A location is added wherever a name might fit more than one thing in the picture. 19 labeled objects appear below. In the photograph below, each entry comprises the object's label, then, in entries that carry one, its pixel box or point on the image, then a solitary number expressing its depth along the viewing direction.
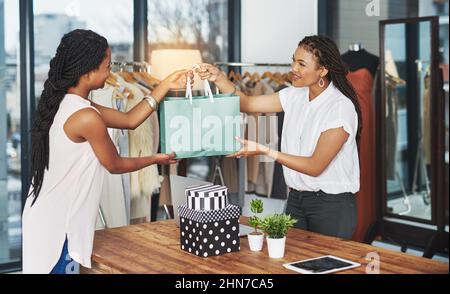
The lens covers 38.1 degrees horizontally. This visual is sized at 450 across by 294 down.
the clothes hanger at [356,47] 4.62
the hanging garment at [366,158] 4.46
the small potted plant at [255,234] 2.28
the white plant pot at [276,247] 2.20
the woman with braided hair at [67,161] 2.24
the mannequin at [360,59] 4.58
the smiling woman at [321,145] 2.72
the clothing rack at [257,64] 4.50
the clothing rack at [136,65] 4.12
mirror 4.39
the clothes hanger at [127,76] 4.16
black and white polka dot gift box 2.23
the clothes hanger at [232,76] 4.75
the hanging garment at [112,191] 3.91
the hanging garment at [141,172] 4.02
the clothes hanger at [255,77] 4.78
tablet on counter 2.04
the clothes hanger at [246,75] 4.80
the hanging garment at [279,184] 4.80
